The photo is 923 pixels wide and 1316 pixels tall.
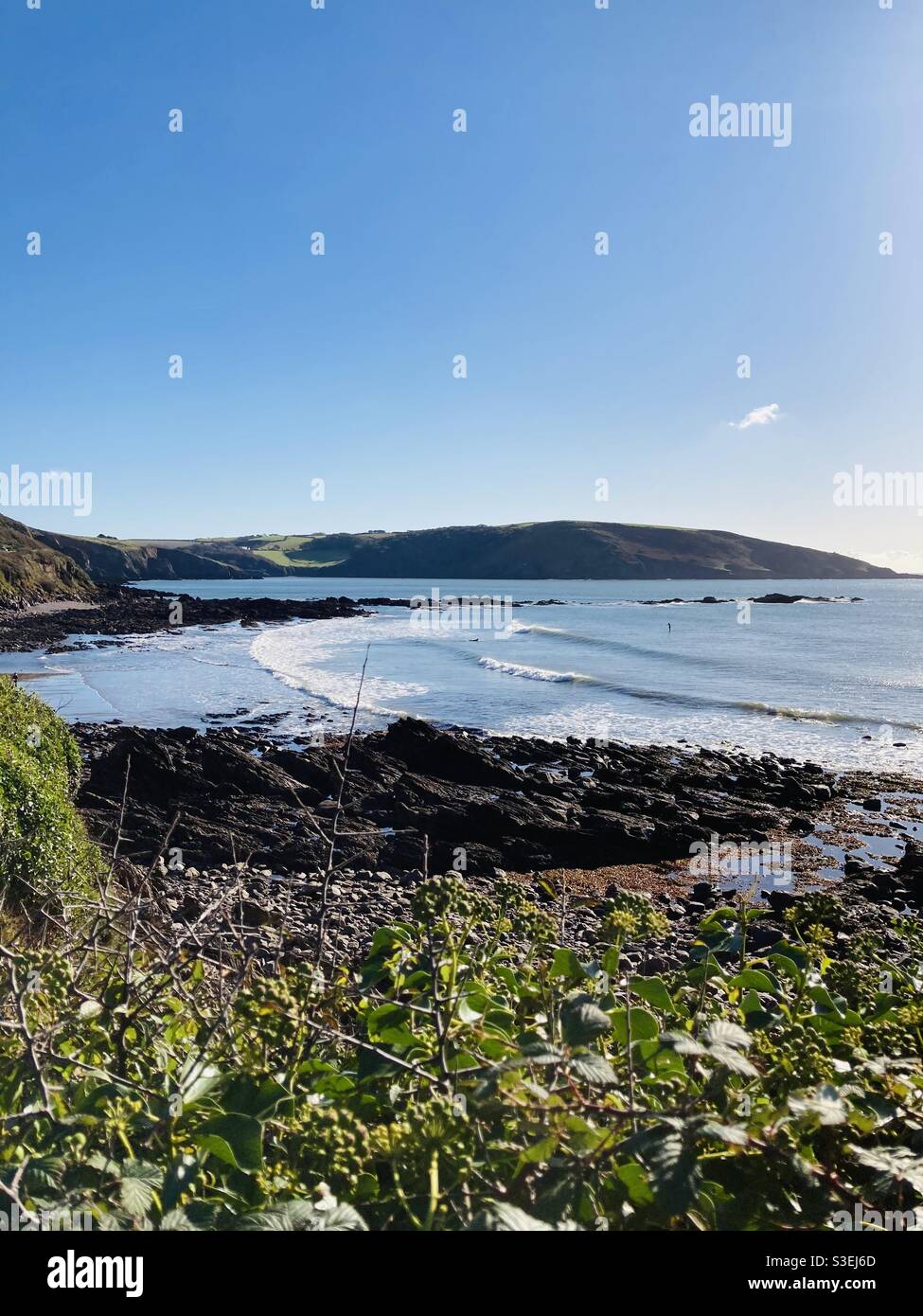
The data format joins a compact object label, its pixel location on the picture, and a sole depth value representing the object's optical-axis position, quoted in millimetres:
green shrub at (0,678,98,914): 7223
